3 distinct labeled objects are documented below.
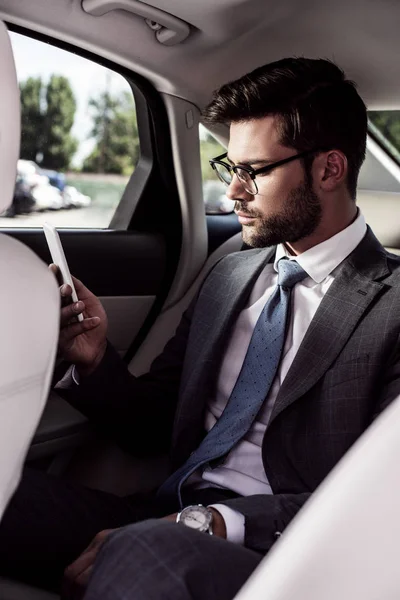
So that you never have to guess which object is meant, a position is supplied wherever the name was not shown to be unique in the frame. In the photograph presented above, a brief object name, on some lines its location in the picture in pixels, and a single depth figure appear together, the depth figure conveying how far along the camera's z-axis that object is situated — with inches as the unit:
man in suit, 54.3
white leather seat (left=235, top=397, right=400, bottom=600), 24.3
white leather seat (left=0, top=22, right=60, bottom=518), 34.7
